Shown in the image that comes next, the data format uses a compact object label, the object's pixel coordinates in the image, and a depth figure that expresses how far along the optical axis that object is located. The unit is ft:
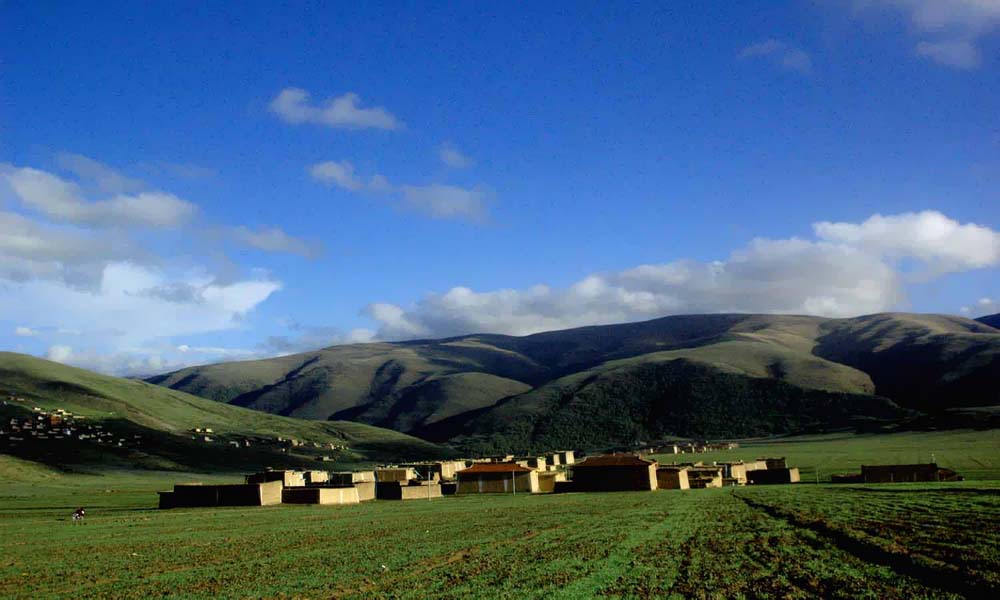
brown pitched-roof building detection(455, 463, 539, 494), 257.63
